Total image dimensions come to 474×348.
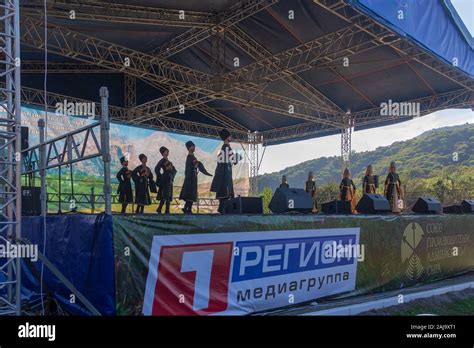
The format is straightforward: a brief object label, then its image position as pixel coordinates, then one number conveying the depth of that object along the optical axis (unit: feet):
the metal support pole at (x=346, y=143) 46.87
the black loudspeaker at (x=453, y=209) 28.22
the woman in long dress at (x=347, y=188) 32.45
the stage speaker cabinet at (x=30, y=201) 18.57
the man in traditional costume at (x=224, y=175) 21.89
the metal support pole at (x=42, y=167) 15.04
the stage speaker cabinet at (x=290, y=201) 17.99
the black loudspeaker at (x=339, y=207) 21.84
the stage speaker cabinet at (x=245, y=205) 17.01
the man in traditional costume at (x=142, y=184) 29.01
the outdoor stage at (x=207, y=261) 11.73
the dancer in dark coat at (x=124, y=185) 29.86
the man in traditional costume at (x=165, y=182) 25.84
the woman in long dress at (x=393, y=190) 29.12
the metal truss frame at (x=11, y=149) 12.96
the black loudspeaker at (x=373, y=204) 21.07
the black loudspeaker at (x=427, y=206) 24.23
